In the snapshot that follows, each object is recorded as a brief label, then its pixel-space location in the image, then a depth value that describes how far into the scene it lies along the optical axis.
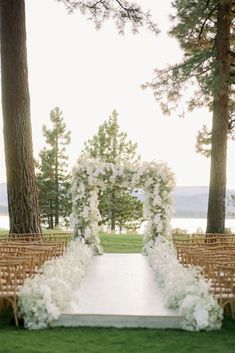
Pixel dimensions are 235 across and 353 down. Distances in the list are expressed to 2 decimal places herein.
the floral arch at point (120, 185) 17.48
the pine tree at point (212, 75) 18.08
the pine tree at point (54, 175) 53.78
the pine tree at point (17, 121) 15.20
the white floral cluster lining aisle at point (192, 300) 7.92
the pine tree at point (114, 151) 51.88
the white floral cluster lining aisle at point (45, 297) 7.99
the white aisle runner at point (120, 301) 8.15
